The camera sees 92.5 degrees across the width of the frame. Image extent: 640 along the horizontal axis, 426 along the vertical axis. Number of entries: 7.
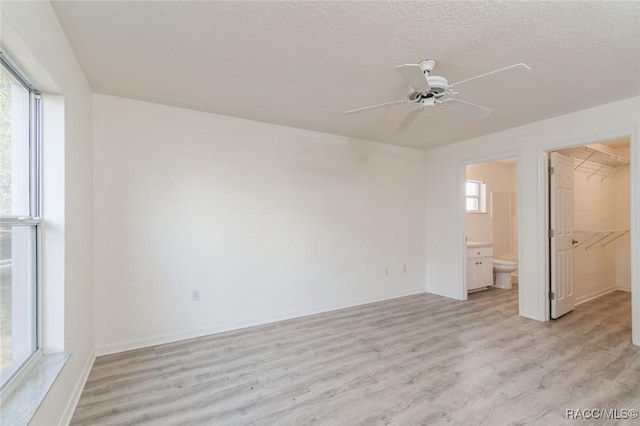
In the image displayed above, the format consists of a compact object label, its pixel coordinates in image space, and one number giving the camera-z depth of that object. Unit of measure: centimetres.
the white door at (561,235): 376
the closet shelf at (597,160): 429
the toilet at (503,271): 540
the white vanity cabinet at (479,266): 509
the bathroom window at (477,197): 608
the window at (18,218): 151
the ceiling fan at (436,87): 178
